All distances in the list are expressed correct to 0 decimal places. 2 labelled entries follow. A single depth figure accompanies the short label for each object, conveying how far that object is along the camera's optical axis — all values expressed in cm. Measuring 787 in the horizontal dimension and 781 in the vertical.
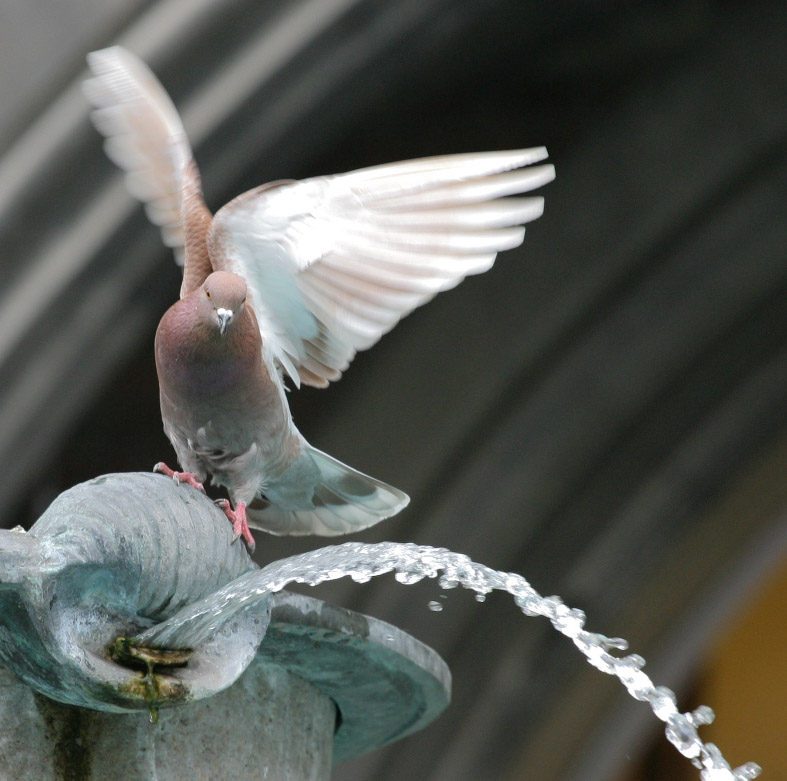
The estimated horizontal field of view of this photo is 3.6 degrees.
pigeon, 1089
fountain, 1050
